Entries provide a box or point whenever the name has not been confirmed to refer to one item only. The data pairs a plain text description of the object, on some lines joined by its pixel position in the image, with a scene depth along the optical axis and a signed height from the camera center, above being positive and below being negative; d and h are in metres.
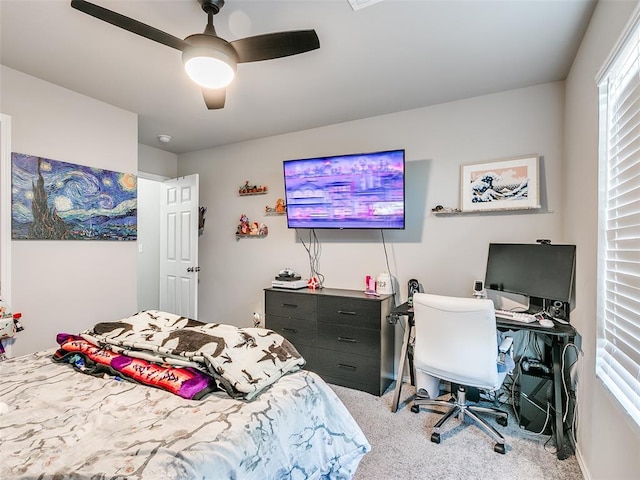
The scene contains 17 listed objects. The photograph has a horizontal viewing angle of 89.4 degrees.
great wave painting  2.54 +0.46
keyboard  2.14 -0.52
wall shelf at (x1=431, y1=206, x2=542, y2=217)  2.59 +0.24
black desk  1.94 -0.70
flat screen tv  2.86 +0.46
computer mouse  2.02 -0.52
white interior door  3.86 -0.10
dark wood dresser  2.78 -0.85
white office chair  1.99 -0.69
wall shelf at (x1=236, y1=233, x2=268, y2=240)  3.86 +0.05
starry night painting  2.39 +0.30
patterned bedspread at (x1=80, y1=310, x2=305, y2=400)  1.36 -0.52
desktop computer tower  2.17 -1.10
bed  0.94 -0.65
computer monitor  2.12 -0.22
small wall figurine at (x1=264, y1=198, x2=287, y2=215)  3.66 +0.35
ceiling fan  1.54 +0.98
